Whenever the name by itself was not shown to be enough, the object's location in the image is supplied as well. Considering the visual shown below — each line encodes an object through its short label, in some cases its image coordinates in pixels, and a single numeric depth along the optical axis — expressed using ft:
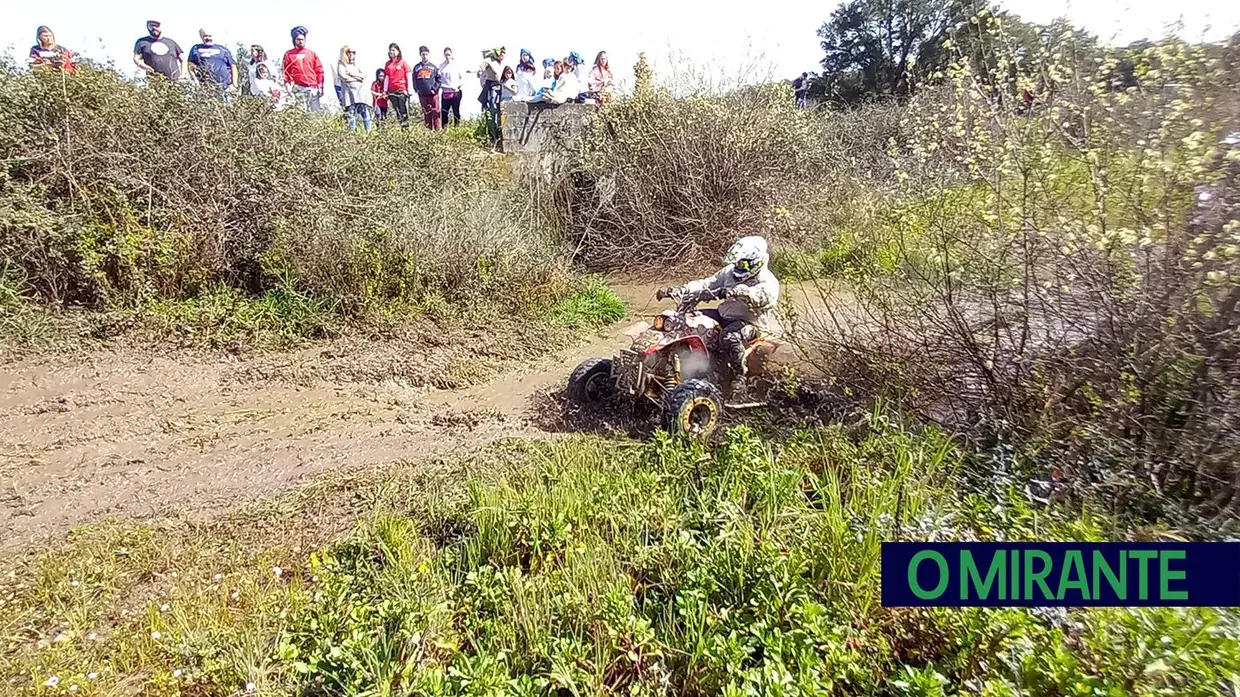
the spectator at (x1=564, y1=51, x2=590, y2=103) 42.48
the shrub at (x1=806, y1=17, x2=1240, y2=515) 10.27
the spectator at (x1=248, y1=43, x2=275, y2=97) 34.09
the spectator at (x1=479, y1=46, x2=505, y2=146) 43.80
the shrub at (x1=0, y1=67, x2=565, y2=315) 23.36
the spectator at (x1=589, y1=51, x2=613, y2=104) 42.37
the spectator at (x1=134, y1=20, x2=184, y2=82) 29.53
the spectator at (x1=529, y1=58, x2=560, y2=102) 41.45
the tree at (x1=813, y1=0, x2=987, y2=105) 61.00
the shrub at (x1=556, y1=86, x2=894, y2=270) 35.88
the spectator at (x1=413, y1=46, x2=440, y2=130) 42.29
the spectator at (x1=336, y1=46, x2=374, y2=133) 37.78
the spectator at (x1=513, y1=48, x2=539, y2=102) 42.37
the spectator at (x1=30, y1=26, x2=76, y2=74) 25.39
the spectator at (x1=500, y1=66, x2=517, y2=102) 43.60
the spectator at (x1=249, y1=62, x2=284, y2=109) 29.37
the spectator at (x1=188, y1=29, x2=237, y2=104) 29.48
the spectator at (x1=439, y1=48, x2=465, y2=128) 43.34
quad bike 16.30
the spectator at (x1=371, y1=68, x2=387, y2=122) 42.45
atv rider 17.03
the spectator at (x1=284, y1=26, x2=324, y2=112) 35.24
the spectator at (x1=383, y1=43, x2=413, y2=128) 41.65
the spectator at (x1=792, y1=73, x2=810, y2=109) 48.85
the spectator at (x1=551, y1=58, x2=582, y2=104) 41.45
